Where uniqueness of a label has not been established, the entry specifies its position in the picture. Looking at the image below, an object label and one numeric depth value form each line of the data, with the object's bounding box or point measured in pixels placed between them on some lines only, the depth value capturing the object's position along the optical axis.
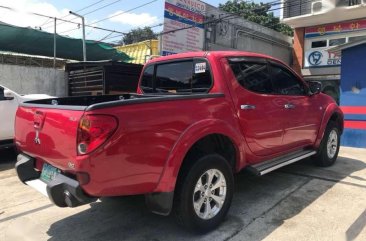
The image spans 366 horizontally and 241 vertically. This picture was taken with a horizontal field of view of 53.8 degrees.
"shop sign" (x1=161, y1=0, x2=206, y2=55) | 13.45
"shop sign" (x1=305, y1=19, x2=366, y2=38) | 15.51
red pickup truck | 2.96
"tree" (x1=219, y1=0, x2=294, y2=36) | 33.62
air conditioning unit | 15.19
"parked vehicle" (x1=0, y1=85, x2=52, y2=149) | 7.25
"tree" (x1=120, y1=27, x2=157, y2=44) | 46.36
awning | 11.20
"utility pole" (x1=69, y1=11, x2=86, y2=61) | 13.59
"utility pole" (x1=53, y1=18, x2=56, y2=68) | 11.67
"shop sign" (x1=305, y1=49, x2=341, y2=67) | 16.39
